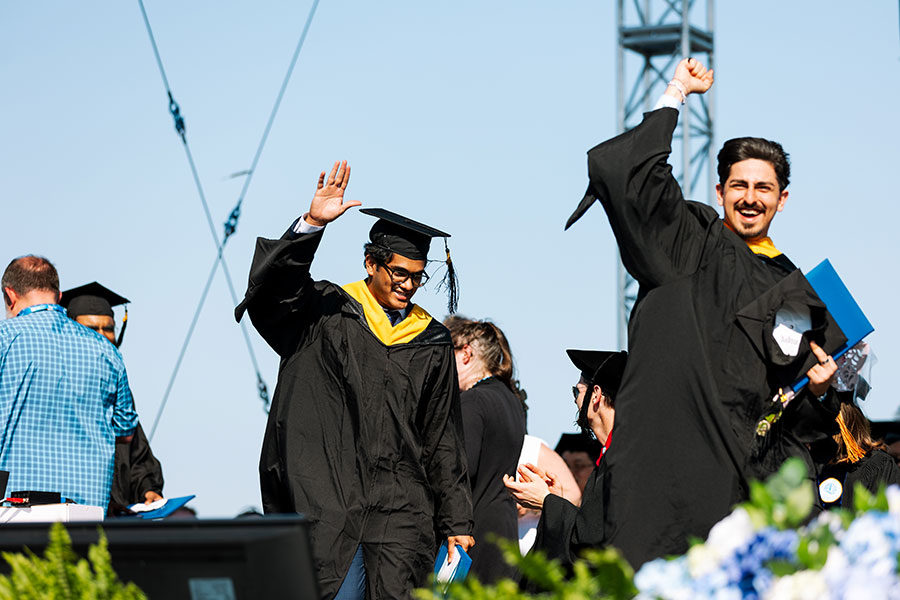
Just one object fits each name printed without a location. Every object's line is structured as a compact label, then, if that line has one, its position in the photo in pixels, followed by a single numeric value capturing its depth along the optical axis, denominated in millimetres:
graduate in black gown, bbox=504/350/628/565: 7172
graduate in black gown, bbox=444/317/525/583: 11250
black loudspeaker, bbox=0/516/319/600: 3484
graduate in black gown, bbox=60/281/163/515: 13625
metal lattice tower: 22609
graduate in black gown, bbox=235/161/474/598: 8648
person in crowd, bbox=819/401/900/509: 10484
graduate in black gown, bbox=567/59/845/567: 6254
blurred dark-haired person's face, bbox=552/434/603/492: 19047
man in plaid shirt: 9953
